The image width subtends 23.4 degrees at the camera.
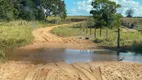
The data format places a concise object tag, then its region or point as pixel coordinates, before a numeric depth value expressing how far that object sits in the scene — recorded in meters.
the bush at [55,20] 85.12
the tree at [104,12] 34.62
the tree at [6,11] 58.62
